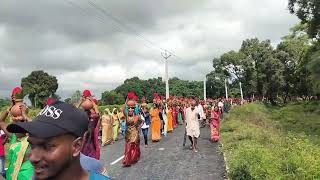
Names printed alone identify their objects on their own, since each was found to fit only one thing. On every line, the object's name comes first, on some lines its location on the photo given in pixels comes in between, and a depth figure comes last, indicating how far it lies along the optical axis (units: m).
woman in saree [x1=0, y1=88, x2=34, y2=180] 2.48
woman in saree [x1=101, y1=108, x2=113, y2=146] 10.21
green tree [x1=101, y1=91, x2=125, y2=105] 42.83
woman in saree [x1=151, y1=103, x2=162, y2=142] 10.64
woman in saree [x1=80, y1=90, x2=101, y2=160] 4.70
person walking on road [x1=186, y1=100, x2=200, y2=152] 8.84
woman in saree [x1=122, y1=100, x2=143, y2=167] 6.91
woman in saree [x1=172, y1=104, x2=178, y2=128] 15.44
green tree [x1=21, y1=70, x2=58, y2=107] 41.44
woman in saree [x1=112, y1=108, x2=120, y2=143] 11.25
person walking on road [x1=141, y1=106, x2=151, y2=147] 9.55
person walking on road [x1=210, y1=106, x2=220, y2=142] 10.37
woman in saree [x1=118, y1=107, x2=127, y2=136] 12.04
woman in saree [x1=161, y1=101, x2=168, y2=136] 12.39
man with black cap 1.26
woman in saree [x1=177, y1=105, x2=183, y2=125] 17.10
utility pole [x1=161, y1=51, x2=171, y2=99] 22.01
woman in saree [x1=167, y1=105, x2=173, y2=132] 13.61
